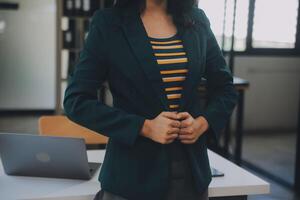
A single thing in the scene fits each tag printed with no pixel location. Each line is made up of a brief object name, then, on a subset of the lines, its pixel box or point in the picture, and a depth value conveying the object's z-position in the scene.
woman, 1.92
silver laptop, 2.27
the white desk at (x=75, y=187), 2.23
